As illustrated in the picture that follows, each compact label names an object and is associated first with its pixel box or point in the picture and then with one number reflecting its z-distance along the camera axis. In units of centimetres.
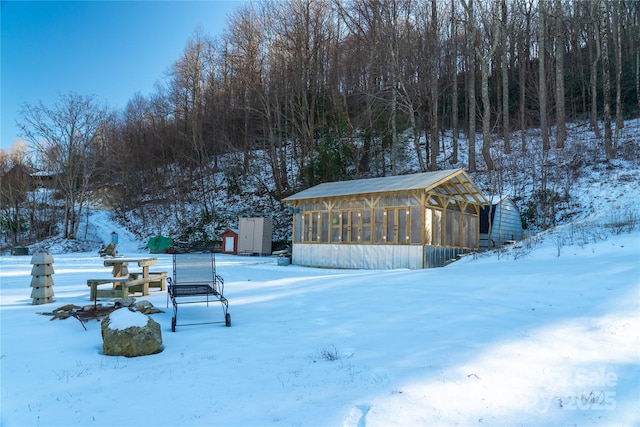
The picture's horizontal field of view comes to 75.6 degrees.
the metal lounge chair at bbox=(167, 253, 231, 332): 577
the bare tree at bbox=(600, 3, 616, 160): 1945
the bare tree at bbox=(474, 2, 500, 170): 2039
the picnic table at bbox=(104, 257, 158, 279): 859
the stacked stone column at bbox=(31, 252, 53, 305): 729
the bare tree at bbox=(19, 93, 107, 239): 2681
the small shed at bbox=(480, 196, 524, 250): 1691
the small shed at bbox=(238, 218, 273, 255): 2288
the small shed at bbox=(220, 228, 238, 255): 2370
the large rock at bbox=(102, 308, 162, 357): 448
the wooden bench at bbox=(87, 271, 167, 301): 721
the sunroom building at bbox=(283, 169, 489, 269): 1305
